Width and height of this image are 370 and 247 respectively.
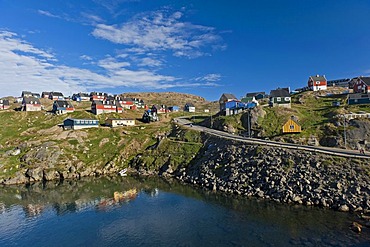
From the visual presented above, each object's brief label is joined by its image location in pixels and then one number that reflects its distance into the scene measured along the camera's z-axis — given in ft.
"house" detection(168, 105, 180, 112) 603.26
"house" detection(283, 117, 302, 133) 270.67
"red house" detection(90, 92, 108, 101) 617.04
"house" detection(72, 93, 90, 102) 637.71
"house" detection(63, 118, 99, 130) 386.52
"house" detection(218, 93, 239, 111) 417.14
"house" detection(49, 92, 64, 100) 646.33
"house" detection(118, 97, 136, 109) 575.30
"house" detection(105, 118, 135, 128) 411.81
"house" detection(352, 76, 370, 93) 387.14
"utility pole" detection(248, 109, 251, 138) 302.94
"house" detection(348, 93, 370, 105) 322.34
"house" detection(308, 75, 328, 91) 457.68
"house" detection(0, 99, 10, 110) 540.31
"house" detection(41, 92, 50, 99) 646.74
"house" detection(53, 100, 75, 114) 472.85
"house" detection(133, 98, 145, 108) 626.80
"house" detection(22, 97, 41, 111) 495.41
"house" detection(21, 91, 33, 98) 604.17
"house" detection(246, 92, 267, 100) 478.06
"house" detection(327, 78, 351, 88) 539.29
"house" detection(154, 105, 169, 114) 555.57
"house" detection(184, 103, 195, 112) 615.16
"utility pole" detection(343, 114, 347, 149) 233.23
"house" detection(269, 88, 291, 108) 359.25
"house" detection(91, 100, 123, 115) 475.72
